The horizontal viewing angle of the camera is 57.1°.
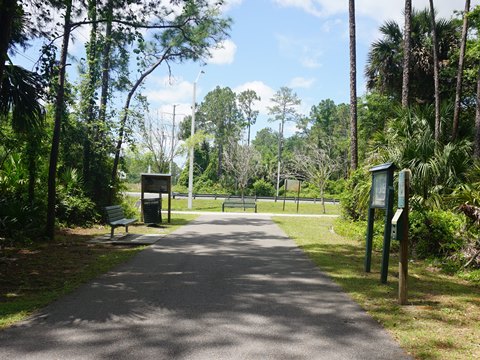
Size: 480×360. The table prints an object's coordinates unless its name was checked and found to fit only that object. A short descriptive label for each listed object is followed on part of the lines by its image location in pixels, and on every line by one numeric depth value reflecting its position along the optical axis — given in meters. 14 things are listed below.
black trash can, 15.85
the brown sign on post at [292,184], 29.06
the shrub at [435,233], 8.62
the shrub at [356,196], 12.59
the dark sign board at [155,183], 17.33
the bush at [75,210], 14.23
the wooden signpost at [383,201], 6.79
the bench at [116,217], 11.65
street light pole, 26.34
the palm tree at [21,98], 9.35
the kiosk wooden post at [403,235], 5.53
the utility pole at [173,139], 31.06
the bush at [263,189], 52.20
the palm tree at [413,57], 18.09
